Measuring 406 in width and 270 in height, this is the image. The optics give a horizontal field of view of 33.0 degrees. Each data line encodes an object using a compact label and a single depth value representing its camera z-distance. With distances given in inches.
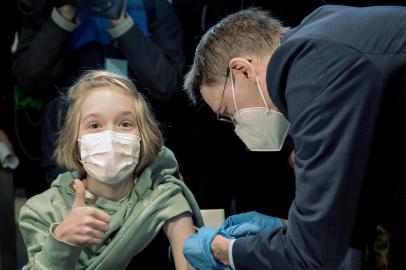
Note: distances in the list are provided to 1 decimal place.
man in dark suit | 59.7
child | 81.7
